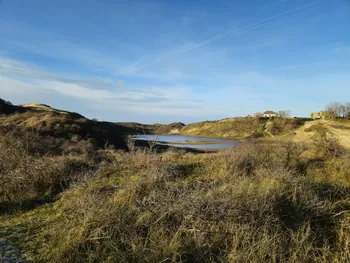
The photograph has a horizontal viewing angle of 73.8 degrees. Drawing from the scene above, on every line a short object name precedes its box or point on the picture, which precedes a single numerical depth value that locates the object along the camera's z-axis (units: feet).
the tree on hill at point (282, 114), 315.78
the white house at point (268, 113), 438.07
